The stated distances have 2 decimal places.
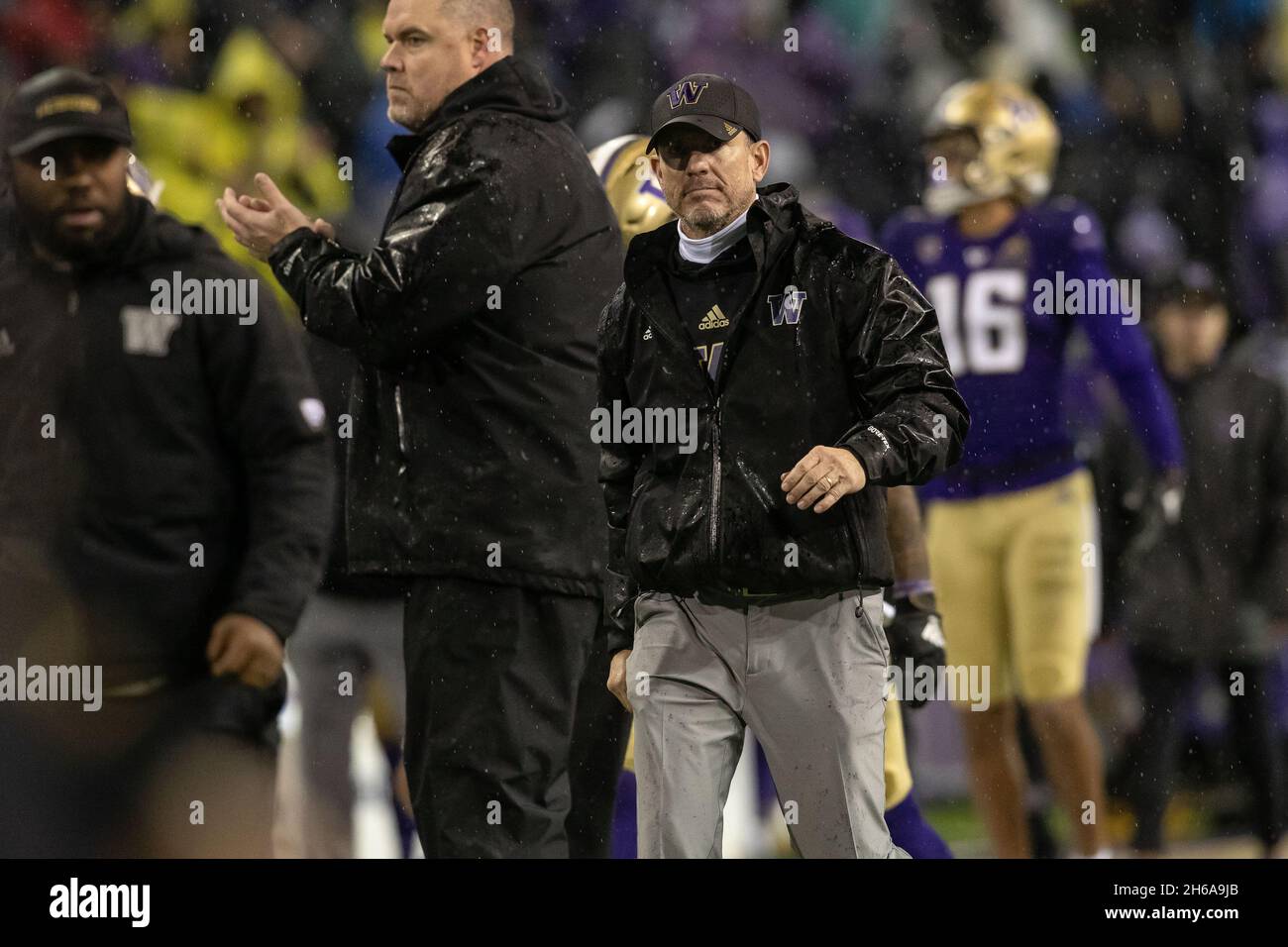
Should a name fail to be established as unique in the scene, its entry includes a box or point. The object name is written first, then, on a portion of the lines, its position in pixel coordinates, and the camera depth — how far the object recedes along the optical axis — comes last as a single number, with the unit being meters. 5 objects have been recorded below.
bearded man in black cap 7.90
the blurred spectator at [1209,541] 9.55
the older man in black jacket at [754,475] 6.10
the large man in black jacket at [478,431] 6.96
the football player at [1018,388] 9.53
